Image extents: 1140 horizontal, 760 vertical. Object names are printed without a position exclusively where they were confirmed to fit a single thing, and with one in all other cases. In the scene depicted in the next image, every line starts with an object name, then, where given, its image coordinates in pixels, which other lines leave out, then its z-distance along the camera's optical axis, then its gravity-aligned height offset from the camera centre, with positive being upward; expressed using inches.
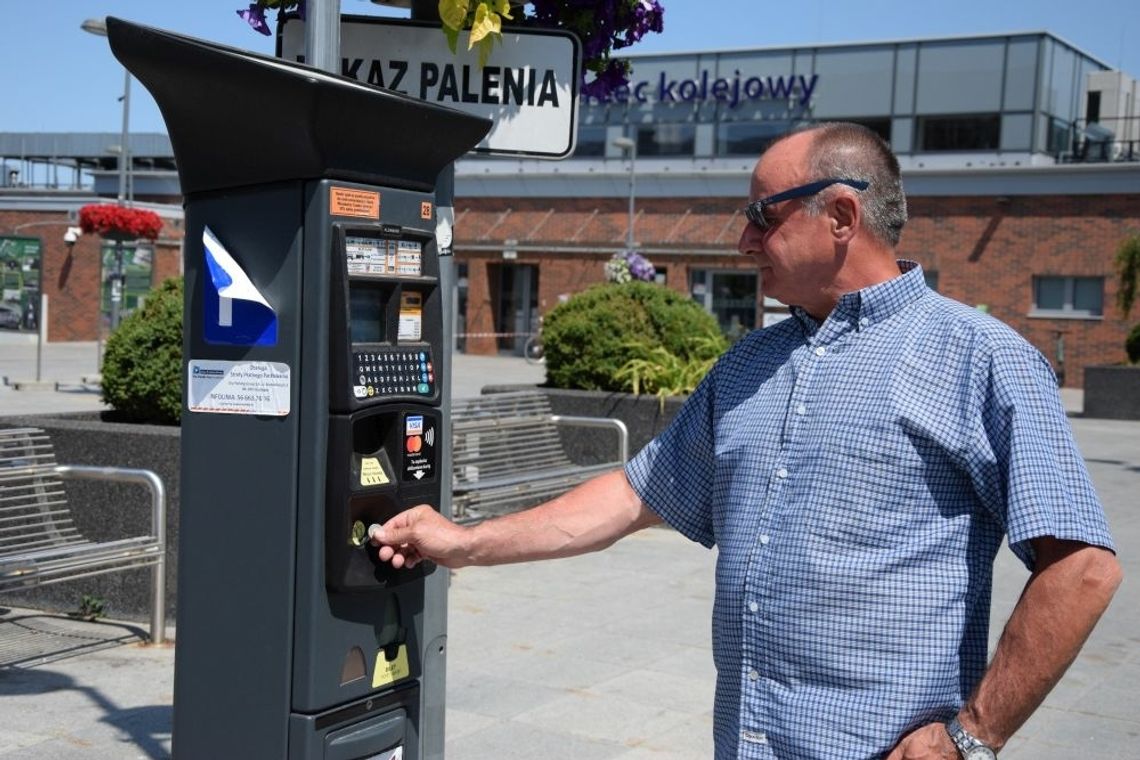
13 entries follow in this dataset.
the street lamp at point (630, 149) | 1359.5 +172.3
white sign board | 150.3 +26.3
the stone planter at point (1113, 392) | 852.6 -35.9
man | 88.0 -12.4
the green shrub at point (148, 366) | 302.7 -15.9
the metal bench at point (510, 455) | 339.9 -41.1
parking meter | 121.3 -7.9
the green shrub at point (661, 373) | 442.0 -18.3
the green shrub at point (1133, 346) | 909.8 -6.8
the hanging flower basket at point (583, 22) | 139.5 +34.2
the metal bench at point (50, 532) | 227.8 -44.5
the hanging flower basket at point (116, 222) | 906.1 +50.1
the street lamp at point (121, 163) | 820.6 +106.4
